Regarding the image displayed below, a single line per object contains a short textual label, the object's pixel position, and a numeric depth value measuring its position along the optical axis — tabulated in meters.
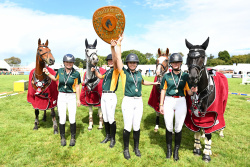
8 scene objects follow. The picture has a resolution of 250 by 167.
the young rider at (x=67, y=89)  4.46
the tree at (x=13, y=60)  105.30
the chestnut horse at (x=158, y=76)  5.32
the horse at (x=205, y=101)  3.41
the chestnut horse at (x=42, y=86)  5.10
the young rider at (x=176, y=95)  3.72
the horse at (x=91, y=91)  5.42
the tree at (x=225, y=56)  82.72
